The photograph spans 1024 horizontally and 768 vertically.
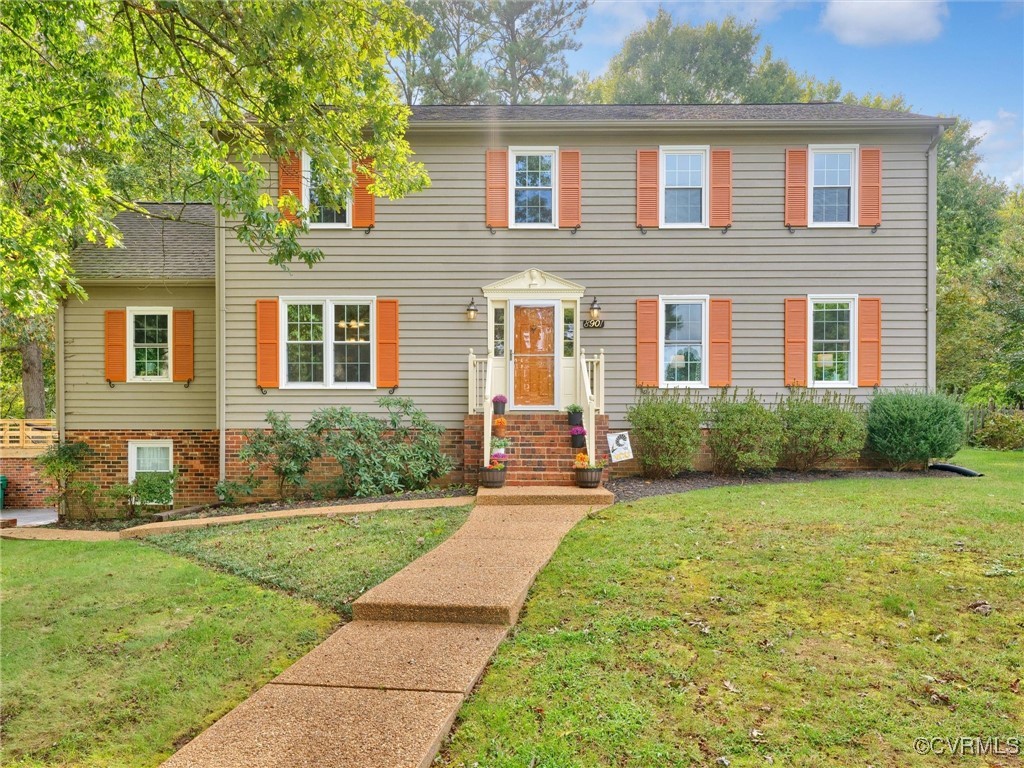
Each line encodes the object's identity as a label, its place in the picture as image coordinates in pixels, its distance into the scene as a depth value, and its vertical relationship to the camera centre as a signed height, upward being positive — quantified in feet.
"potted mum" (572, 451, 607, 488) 27.25 -4.51
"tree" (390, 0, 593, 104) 66.49 +38.09
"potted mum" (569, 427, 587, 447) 29.50 -3.02
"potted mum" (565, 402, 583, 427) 30.66 -2.01
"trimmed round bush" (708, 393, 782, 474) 30.83 -3.02
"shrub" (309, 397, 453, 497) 30.14 -3.81
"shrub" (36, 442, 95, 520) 33.94 -5.59
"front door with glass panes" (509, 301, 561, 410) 33.78 +1.28
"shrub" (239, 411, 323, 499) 30.55 -3.90
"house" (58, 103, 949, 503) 33.65 +5.53
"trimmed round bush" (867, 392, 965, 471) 30.99 -2.56
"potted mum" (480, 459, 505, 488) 27.61 -4.66
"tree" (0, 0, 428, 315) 17.67 +9.31
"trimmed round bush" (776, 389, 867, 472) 30.99 -2.79
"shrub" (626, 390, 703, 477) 30.58 -2.91
